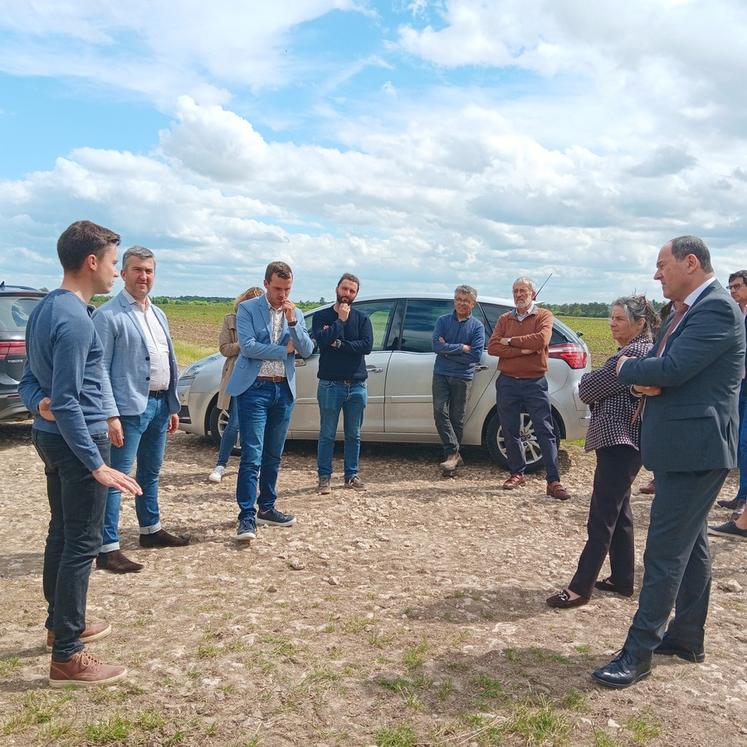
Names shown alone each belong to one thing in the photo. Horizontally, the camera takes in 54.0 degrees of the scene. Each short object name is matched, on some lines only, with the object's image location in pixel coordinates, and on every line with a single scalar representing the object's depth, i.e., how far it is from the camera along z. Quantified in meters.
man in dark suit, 3.35
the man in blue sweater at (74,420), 3.18
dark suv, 8.49
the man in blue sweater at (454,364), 7.62
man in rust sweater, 7.10
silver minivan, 7.73
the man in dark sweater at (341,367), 6.93
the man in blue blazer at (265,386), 5.55
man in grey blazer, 4.87
